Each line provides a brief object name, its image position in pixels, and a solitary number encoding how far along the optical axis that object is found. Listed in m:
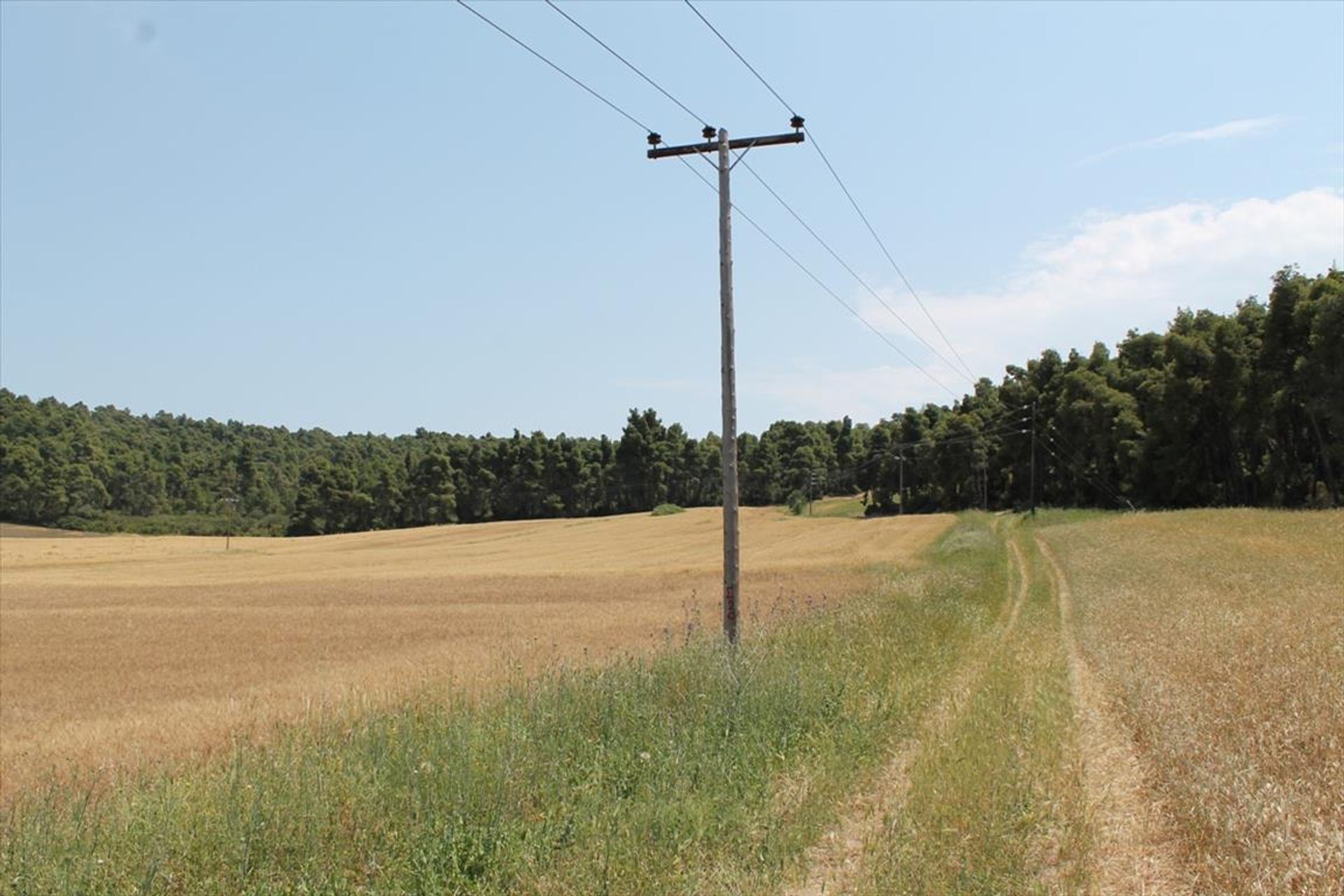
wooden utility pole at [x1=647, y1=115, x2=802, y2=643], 13.80
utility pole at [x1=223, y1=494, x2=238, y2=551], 123.05
